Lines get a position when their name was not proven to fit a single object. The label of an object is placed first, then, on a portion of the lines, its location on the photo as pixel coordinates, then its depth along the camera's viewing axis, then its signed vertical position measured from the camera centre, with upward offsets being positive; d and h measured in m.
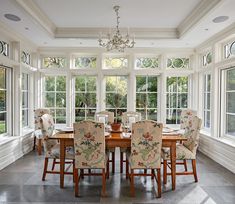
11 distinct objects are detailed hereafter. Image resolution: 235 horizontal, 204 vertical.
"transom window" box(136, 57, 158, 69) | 5.95 +1.01
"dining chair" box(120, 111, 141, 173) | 3.81 -0.37
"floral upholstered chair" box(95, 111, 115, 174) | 4.30 -0.34
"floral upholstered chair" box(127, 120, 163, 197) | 2.84 -0.60
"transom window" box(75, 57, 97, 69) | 5.93 +1.00
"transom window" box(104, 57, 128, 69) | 5.92 +1.00
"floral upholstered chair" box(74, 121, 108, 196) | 2.85 -0.60
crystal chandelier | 3.65 +0.95
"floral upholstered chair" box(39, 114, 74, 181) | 3.38 -0.75
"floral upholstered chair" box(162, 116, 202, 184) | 3.30 -0.77
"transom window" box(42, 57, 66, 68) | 5.94 +1.00
